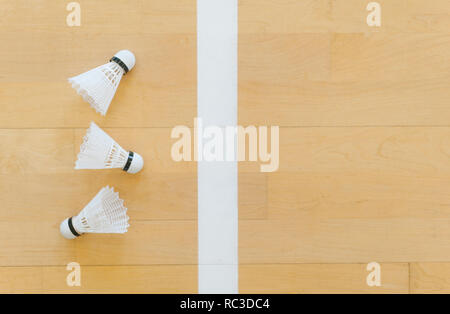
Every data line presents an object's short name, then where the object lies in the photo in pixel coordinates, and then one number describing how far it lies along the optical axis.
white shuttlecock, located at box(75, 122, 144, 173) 1.54
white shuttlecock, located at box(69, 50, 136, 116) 1.54
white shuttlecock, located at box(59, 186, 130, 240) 1.54
